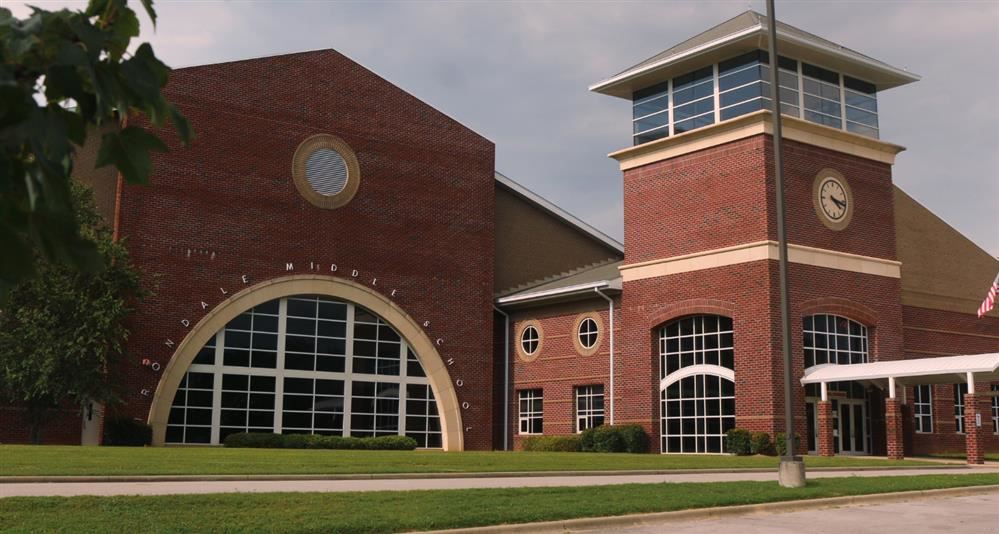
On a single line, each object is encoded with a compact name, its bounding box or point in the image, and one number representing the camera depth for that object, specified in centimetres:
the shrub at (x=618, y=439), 3478
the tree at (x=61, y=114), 229
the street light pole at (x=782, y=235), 1761
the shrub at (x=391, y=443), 3625
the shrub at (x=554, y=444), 3706
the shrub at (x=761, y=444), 3088
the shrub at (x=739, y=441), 3125
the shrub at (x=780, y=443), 2930
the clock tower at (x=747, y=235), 3269
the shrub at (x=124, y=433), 3231
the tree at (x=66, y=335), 3033
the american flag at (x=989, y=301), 3073
